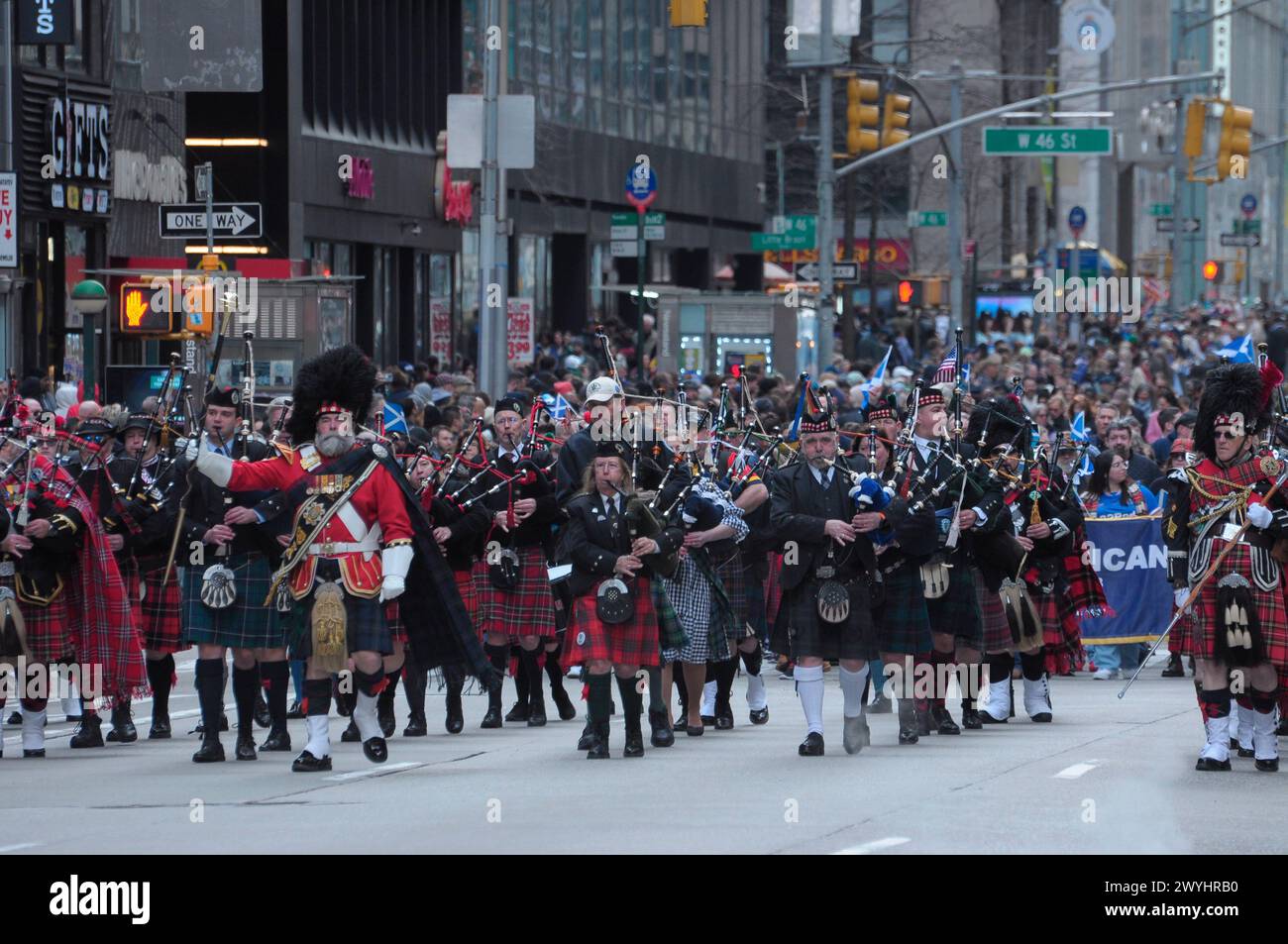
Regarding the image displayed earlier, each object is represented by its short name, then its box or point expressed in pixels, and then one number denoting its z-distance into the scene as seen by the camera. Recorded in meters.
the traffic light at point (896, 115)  31.83
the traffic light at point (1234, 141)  37.62
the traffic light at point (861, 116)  29.94
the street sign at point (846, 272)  32.88
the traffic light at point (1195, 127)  39.50
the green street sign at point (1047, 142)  32.88
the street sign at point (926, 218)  37.53
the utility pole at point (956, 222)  36.84
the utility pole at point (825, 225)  31.23
